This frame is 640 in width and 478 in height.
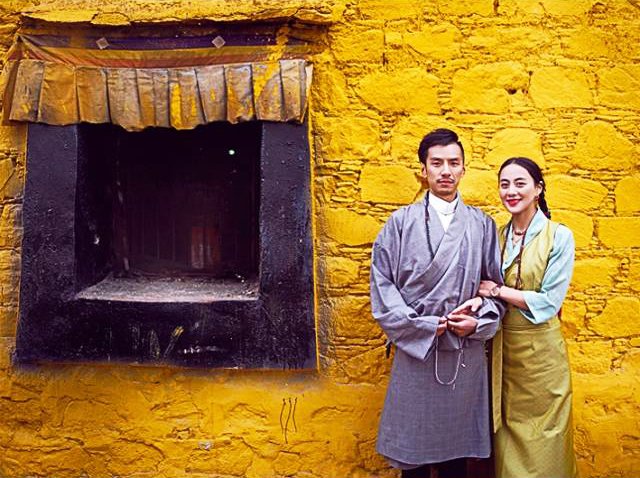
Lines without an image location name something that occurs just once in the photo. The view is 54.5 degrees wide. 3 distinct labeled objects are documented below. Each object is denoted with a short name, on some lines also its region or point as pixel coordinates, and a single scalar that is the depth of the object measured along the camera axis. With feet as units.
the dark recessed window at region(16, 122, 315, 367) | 9.64
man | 7.94
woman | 8.10
